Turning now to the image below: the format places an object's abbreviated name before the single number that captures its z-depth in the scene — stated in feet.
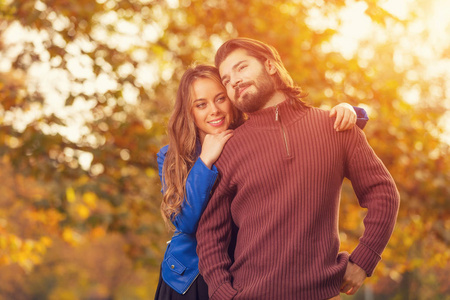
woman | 10.36
